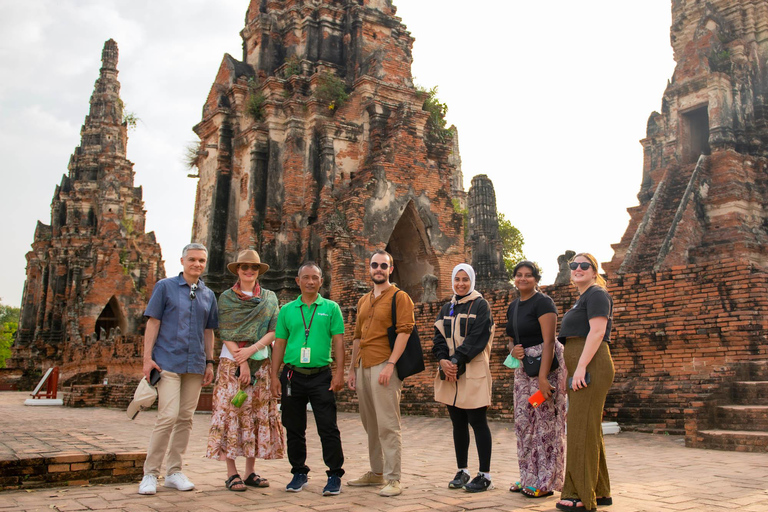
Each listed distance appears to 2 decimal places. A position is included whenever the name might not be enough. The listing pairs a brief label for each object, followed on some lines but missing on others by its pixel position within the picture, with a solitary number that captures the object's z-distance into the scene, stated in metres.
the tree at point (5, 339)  49.42
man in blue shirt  5.11
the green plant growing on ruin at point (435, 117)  17.00
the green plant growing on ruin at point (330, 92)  16.30
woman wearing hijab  5.12
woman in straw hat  5.22
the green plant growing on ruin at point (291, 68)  16.91
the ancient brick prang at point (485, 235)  22.61
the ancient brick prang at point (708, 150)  17.50
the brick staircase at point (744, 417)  6.80
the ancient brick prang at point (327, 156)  15.34
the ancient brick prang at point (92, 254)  31.08
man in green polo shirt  5.19
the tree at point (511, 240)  42.00
